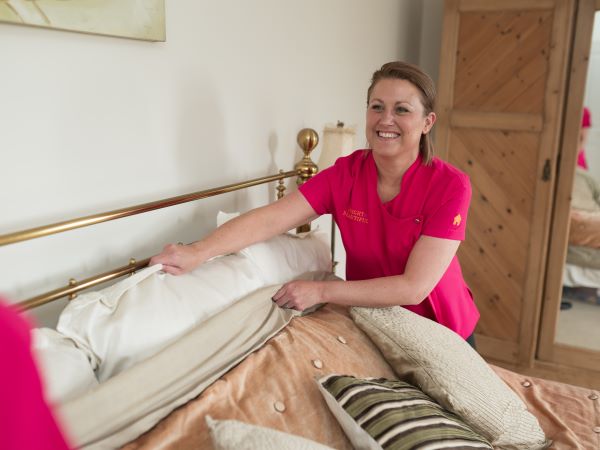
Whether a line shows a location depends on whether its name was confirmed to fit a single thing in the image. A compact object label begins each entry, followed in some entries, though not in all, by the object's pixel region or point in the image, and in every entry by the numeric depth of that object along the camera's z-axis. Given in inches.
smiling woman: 58.9
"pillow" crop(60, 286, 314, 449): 37.7
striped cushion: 40.7
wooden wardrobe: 108.7
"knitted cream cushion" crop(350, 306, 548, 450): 47.8
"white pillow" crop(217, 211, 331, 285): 62.6
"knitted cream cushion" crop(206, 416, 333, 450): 35.1
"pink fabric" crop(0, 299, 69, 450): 14.8
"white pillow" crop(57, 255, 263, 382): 44.5
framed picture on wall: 42.7
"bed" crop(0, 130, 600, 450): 39.1
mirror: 109.3
